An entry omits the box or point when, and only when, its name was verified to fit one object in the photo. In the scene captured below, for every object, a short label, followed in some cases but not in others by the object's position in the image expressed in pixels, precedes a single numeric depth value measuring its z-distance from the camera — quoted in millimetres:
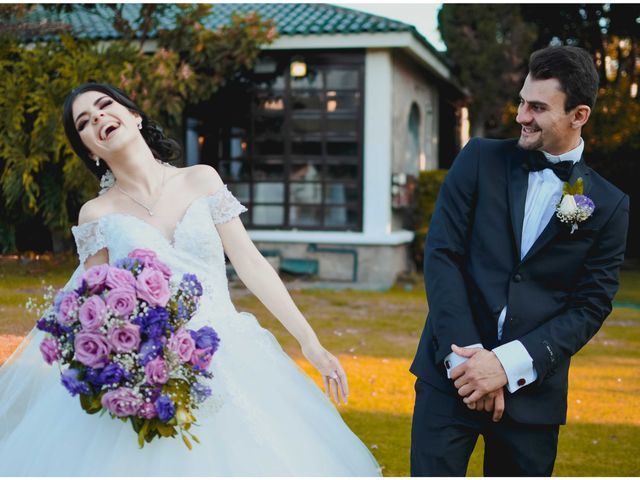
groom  2402
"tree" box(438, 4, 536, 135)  16469
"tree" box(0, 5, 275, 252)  9141
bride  2564
